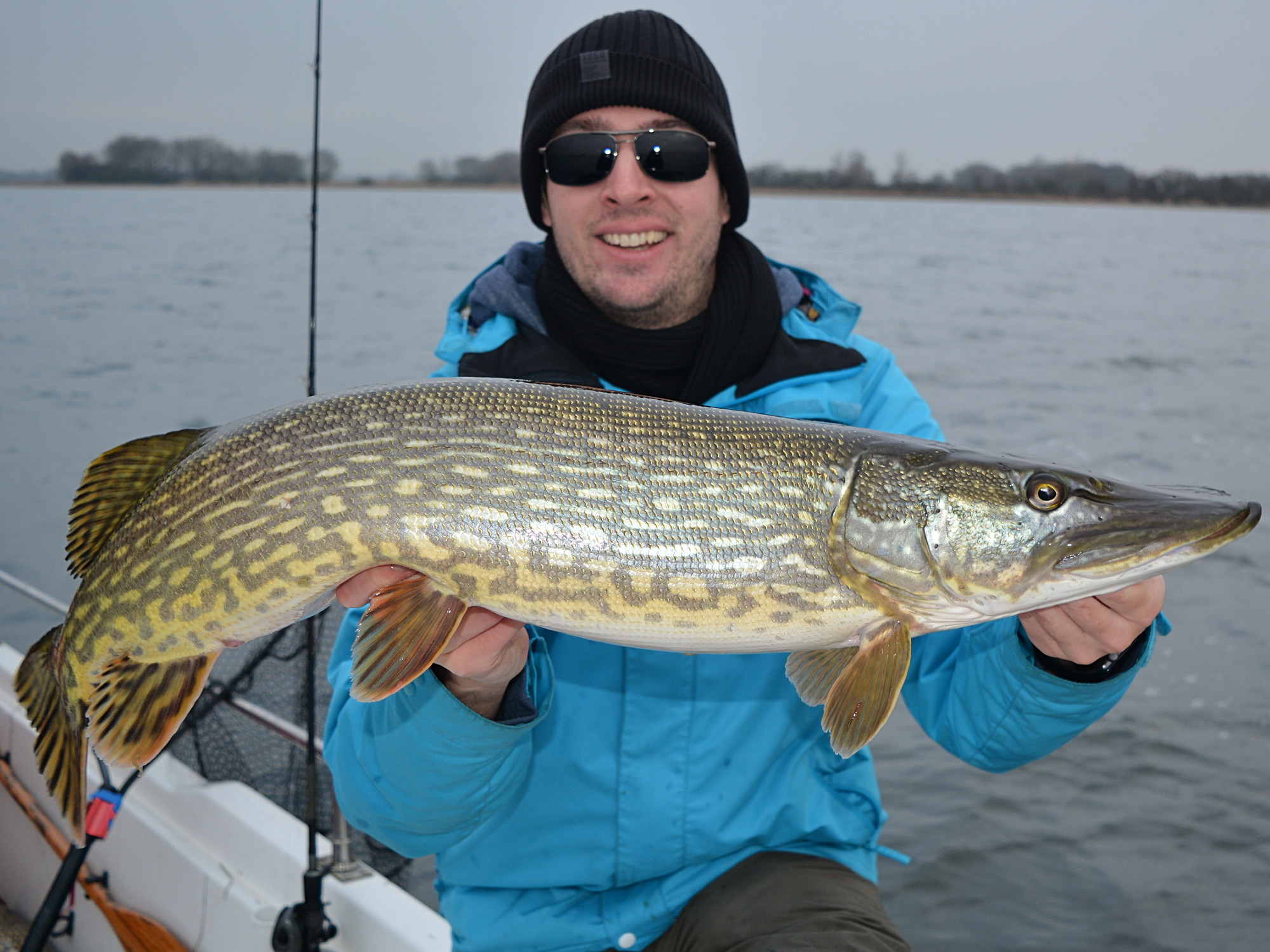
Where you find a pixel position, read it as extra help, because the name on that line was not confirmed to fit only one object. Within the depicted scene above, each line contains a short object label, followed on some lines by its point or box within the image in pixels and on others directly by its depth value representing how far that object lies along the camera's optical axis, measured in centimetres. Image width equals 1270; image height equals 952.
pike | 67
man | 75
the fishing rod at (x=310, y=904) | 92
